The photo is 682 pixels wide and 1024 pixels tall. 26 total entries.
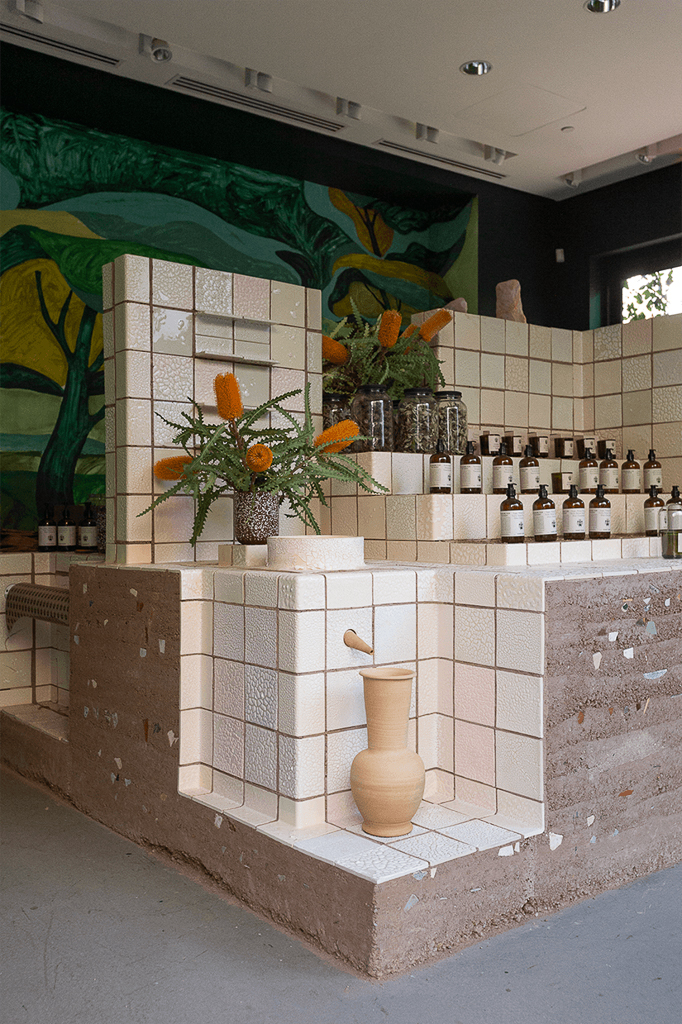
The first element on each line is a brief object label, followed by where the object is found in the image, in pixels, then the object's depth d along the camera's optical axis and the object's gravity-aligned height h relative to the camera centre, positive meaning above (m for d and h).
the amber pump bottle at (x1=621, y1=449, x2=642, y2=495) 3.23 +0.17
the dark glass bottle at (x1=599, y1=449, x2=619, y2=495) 3.26 +0.18
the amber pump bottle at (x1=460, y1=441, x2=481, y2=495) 2.73 +0.15
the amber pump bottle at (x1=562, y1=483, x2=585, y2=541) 2.60 +0.00
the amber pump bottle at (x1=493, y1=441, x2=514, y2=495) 2.94 +0.17
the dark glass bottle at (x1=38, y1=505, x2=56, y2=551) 3.16 -0.05
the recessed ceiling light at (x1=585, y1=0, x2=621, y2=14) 2.72 +1.63
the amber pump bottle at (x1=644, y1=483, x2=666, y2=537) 2.89 +0.03
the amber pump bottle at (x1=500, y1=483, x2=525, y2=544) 2.43 -0.01
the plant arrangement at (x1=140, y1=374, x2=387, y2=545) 2.34 +0.17
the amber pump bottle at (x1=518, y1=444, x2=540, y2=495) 3.02 +0.18
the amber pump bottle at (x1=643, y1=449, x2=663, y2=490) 3.31 +0.19
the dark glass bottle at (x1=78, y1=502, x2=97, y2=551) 3.16 -0.05
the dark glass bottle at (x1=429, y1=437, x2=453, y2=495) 2.76 +0.16
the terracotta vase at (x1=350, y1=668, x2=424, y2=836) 1.78 -0.51
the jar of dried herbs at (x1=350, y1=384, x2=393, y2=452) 2.97 +0.36
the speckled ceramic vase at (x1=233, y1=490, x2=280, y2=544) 2.39 +0.01
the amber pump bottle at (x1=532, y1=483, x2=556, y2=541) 2.50 +0.00
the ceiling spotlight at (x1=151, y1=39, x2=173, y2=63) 2.97 +1.62
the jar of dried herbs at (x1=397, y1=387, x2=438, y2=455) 2.96 +0.34
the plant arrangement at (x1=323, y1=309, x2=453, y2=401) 3.19 +0.62
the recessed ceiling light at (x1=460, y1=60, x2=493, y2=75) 3.09 +1.63
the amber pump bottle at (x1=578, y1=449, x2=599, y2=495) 3.26 +0.18
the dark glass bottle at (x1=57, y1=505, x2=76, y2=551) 3.16 -0.06
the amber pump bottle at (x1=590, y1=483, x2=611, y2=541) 2.64 +0.01
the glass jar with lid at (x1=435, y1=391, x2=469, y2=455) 3.02 +0.35
